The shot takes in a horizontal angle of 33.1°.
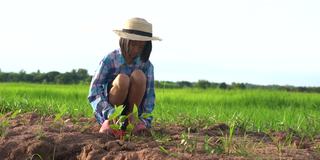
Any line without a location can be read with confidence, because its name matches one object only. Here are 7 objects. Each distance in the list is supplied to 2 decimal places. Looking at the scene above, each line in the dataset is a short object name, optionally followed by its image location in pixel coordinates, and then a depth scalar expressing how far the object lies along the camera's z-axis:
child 3.24
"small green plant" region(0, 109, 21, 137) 3.13
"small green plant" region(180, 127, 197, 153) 2.53
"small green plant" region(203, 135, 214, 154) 2.49
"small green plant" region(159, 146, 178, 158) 2.39
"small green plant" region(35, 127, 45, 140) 2.98
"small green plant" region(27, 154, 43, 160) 2.82
